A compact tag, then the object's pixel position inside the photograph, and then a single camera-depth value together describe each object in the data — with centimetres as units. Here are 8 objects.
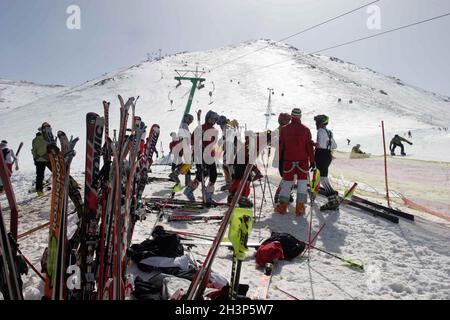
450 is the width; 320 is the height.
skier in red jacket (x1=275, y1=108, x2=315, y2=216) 690
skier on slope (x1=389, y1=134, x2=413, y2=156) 2282
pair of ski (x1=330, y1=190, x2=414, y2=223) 687
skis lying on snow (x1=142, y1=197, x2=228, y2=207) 762
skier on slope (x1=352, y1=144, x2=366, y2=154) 2273
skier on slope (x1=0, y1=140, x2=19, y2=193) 1019
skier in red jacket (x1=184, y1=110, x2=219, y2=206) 779
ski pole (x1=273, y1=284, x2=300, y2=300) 362
